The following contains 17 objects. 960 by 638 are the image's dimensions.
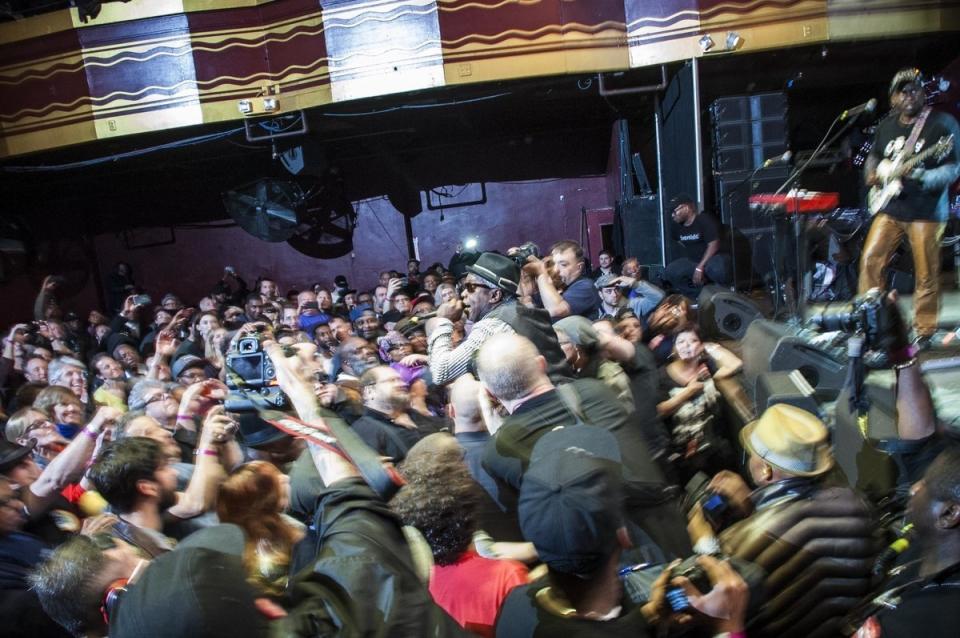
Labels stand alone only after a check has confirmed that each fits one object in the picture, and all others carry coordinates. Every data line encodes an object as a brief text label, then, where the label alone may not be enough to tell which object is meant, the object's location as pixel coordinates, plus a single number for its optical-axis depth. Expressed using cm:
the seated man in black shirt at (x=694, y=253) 668
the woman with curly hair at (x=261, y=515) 194
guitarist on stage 395
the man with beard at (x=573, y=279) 387
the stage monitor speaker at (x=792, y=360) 360
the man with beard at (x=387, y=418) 275
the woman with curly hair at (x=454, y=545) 170
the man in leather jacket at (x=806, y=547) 180
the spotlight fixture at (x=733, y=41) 714
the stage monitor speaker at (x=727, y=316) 498
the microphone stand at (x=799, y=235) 500
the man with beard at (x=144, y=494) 207
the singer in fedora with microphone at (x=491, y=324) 288
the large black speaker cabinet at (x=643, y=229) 823
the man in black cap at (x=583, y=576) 136
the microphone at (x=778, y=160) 623
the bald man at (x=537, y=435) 220
